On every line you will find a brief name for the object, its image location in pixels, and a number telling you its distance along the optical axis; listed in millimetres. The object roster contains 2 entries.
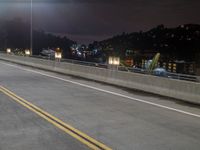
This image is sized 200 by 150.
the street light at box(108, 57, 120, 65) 25578
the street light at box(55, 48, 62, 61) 36431
